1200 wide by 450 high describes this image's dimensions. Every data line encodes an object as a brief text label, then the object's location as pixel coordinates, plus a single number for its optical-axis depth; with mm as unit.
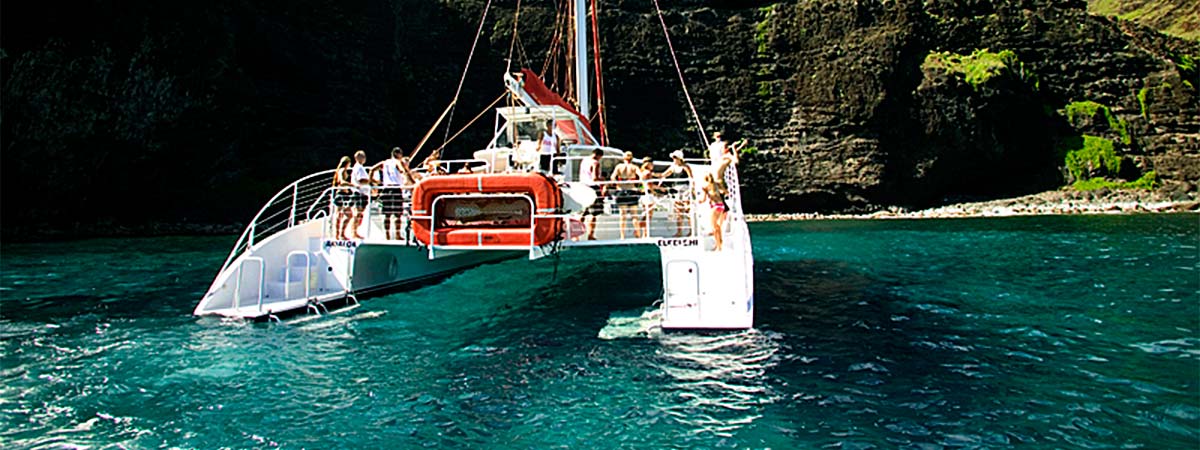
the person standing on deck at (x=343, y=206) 11641
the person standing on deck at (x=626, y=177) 10836
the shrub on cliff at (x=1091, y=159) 44781
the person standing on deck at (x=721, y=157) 10242
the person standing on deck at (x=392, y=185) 11656
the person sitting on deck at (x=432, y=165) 12708
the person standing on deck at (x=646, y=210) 10453
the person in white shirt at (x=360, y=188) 11656
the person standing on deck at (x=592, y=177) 10906
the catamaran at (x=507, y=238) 9734
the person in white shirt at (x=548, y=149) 13359
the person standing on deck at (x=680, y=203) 10602
